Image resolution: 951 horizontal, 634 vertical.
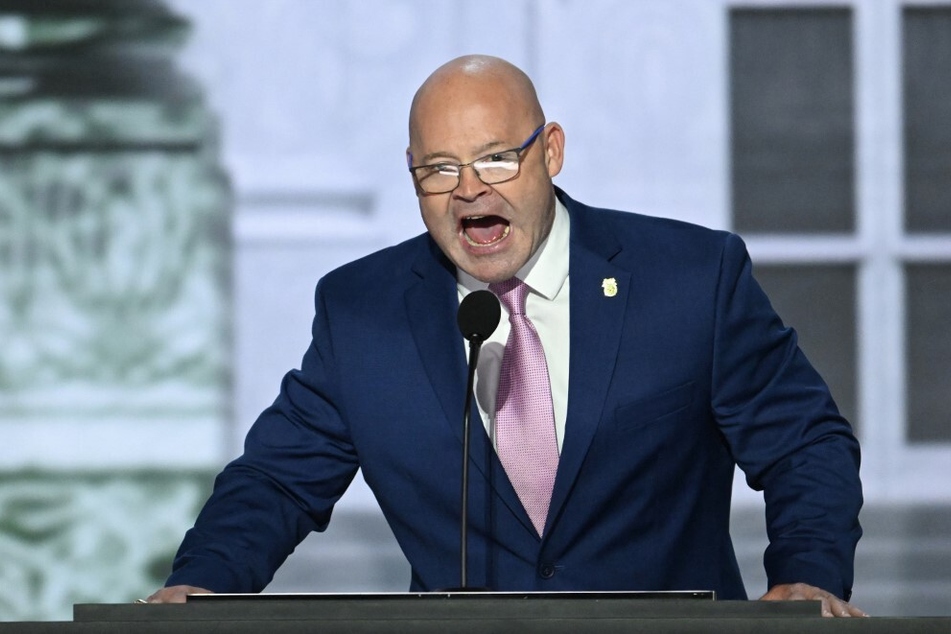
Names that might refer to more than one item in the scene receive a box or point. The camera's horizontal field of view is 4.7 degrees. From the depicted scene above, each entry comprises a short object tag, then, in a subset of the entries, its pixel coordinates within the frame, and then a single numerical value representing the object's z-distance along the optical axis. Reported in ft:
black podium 42.31
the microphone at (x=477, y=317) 43.71
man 44.47
